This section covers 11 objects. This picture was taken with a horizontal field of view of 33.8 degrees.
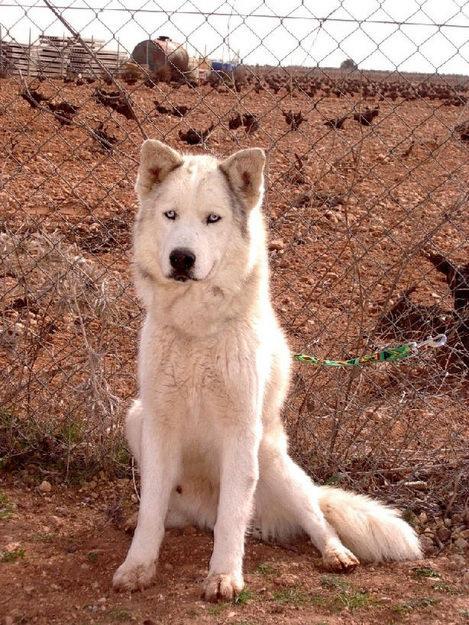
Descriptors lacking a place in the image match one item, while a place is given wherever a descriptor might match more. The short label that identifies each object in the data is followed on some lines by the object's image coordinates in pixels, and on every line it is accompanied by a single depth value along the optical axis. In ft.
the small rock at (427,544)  11.34
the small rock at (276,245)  21.04
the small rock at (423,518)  12.07
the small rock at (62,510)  11.95
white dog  9.92
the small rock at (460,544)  11.33
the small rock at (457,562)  10.68
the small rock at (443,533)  11.68
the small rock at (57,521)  11.54
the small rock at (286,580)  9.97
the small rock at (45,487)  12.46
